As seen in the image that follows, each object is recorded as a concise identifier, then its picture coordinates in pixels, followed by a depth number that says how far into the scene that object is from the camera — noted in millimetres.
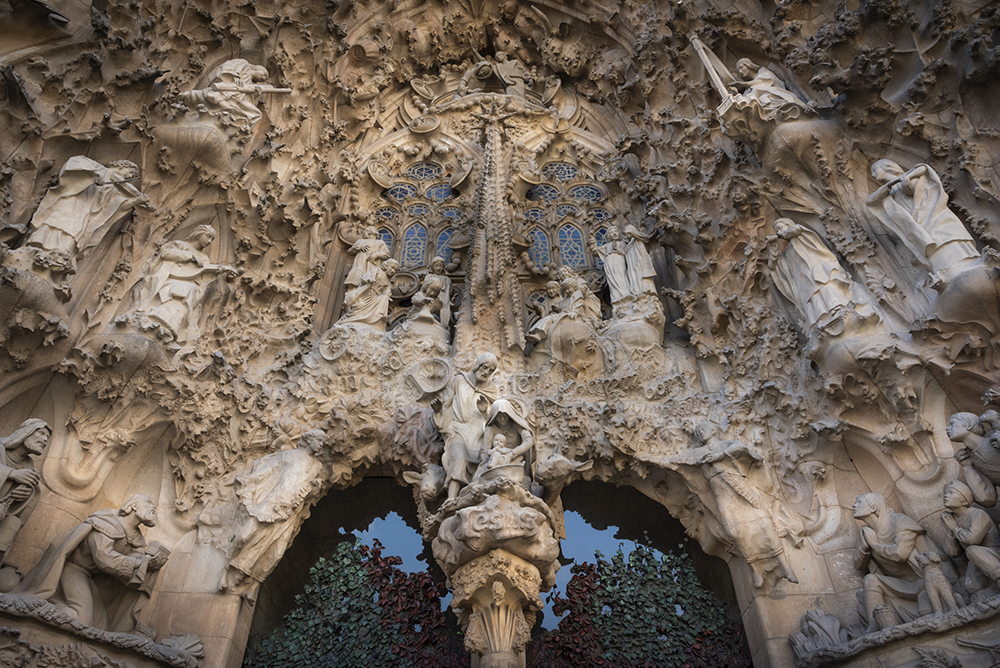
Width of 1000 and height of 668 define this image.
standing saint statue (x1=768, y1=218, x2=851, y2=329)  5844
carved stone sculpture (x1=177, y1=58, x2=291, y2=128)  6984
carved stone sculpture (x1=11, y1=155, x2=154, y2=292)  5383
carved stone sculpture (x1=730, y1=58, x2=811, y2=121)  6707
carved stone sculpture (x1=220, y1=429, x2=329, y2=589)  5672
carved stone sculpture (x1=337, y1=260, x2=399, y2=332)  7281
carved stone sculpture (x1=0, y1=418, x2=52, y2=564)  4613
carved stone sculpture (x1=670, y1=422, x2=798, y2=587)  5523
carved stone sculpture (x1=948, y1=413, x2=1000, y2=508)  4594
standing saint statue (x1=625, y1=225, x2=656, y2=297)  7372
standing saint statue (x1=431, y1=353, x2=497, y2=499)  5668
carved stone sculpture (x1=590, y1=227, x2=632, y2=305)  7449
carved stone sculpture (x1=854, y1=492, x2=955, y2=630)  4828
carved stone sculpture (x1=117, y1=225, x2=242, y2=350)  5980
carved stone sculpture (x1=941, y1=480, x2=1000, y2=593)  4484
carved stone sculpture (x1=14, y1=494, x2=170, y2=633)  4840
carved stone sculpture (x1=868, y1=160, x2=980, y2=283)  5340
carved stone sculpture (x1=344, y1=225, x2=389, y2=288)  7801
